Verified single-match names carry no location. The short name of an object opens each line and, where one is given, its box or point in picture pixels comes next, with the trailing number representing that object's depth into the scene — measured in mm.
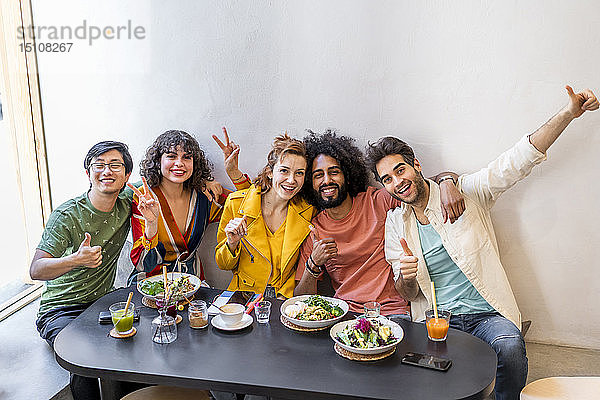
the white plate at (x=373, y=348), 2176
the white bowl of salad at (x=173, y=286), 2633
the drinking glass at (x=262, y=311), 2490
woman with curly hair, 3139
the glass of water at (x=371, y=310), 2441
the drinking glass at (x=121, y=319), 2371
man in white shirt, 2730
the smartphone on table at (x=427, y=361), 2127
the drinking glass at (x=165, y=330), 2328
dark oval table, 2039
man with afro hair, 3004
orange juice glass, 2309
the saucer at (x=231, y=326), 2422
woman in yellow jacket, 3000
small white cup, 2416
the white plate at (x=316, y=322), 2406
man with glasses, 2922
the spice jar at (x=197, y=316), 2441
